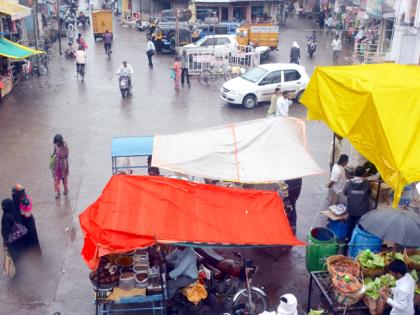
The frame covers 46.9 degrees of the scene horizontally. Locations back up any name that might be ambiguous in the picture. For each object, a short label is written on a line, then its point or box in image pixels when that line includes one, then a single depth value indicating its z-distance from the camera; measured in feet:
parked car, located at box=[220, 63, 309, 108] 61.77
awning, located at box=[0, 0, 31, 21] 66.50
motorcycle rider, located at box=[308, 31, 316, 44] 99.90
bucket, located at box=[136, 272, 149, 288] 23.62
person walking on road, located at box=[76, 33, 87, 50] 89.40
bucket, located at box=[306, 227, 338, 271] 26.84
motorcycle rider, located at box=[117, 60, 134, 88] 65.77
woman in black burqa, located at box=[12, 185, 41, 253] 28.55
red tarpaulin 21.18
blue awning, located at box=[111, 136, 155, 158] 32.96
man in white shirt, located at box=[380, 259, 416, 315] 20.63
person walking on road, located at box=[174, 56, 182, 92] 69.51
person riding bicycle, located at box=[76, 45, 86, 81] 72.52
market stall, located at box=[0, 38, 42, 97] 59.52
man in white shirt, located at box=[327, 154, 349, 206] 31.78
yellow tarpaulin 21.77
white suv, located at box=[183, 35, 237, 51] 87.18
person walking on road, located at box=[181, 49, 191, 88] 72.54
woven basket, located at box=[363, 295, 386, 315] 22.74
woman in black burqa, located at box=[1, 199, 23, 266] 27.17
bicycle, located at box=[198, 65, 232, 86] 74.64
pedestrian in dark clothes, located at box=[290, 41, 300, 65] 83.54
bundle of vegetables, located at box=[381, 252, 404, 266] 24.47
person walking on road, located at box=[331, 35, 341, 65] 92.17
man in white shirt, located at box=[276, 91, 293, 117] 47.11
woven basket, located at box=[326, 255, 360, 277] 23.93
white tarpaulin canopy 29.22
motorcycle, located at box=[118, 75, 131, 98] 65.62
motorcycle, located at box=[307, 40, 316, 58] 97.30
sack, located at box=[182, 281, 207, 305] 24.00
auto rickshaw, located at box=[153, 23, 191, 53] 98.22
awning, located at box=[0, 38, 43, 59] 58.18
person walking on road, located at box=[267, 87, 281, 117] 48.88
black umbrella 23.52
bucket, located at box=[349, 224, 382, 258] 26.25
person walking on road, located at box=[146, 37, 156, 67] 85.61
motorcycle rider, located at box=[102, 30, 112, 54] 93.90
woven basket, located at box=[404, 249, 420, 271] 24.34
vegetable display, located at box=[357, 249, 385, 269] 24.17
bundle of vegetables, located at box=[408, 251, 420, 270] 24.40
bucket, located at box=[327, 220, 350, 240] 30.66
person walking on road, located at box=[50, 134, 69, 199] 35.76
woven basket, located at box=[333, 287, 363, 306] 22.82
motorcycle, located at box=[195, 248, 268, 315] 24.71
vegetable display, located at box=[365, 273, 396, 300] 22.98
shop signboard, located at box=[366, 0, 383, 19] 85.84
